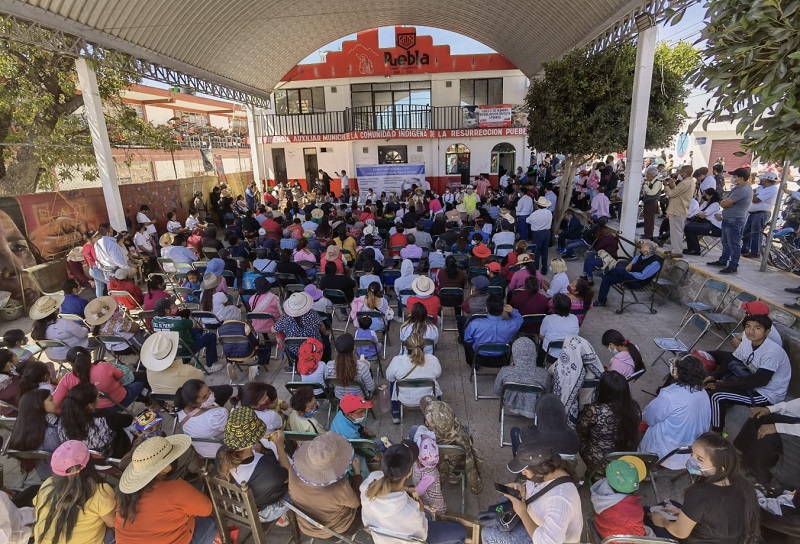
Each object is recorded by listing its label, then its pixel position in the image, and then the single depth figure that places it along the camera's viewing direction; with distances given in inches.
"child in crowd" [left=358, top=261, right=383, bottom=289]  255.3
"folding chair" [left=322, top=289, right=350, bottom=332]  254.5
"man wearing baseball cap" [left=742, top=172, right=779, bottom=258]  305.4
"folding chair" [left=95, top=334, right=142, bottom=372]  200.2
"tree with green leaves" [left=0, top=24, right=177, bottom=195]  359.3
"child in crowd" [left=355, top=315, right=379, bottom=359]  187.5
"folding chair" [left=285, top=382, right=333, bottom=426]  156.6
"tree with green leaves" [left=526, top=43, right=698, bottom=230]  363.6
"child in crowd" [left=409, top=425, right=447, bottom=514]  115.2
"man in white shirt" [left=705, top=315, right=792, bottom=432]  152.2
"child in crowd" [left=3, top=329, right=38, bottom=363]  178.9
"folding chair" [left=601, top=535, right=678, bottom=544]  86.4
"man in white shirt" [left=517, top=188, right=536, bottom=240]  400.8
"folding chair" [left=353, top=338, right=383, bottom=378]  192.1
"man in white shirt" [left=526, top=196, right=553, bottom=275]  340.2
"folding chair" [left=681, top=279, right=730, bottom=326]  229.9
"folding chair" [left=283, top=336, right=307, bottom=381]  192.1
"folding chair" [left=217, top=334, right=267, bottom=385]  200.1
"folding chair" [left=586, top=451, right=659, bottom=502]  117.0
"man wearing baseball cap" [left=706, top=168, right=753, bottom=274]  257.4
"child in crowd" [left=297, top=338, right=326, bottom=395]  166.9
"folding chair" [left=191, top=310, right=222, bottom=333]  224.5
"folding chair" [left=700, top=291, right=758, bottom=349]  212.8
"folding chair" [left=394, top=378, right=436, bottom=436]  158.2
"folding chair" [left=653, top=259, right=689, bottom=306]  272.5
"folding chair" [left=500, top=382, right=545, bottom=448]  148.1
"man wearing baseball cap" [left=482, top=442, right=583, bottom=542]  89.9
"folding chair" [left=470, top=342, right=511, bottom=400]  180.1
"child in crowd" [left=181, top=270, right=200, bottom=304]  264.7
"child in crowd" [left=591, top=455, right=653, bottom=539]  98.6
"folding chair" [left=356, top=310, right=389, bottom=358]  217.6
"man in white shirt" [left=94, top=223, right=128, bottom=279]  299.4
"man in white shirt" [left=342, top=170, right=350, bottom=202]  710.5
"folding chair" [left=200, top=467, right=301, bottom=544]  101.0
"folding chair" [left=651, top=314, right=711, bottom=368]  187.8
